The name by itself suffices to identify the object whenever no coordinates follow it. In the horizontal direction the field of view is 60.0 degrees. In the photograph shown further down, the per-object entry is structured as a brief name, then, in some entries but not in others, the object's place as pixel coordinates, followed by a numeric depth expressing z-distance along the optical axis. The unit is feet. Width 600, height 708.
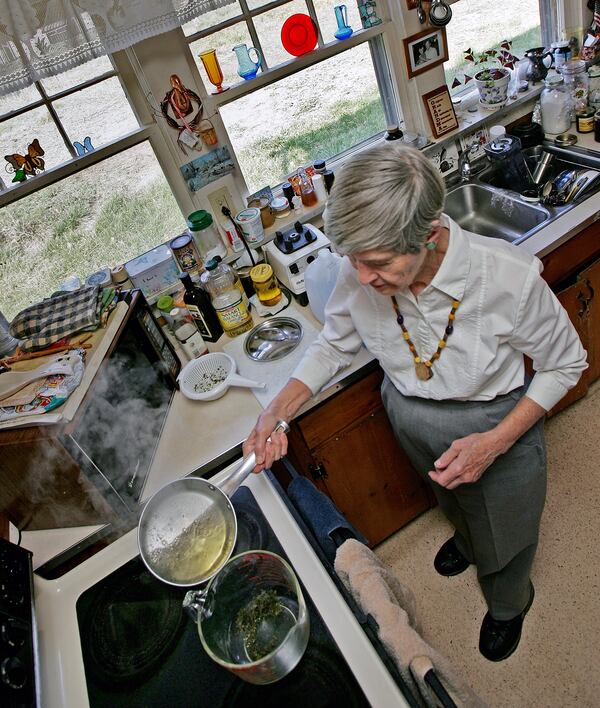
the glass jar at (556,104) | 6.89
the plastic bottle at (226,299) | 5.76
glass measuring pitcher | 3.24
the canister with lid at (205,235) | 6.06
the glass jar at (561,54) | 7.14
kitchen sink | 6.05
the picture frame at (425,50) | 6.61
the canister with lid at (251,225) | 6.15
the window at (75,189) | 5.43
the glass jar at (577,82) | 7.02
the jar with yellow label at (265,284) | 5.93
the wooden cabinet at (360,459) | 5.04
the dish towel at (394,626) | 2.78
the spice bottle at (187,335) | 5.51
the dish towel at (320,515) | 3.56
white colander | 5.08
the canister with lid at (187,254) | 6.06
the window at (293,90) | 5.96
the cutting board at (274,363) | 4.96
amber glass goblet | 5.70
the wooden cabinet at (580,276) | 5.65
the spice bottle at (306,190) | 6.68
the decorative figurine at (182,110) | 5.59
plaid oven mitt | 4.63
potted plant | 7.26
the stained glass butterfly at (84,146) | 5.64
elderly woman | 3.17
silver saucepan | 3.60
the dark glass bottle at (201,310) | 5.63
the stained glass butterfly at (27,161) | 5.32
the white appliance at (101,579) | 2.88
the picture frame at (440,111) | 7.03
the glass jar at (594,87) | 6.98
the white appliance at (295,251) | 5.78
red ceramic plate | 6.03
